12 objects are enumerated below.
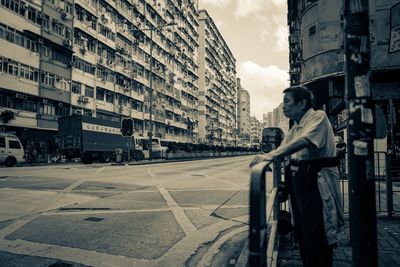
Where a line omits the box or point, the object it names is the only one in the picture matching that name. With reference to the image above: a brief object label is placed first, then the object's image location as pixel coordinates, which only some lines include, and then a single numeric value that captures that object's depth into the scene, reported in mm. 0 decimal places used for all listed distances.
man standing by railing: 2791
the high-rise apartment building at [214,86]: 92938
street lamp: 34900
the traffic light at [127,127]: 29734
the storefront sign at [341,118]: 19278
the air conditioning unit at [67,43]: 37538
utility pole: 2551
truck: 28547
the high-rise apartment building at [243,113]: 172500
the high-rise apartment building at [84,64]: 32094
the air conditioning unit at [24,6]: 32562
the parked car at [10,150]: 22897
